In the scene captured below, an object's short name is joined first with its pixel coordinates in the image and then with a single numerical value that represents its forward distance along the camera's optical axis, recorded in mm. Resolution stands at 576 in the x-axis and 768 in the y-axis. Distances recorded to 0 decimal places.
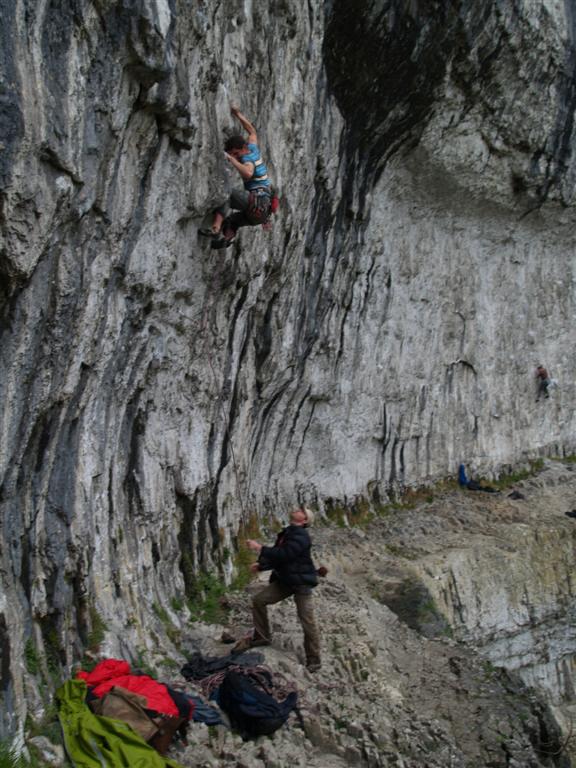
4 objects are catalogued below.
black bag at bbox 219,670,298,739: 6676
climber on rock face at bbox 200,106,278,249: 8617
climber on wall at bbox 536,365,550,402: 23438
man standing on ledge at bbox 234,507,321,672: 7816
